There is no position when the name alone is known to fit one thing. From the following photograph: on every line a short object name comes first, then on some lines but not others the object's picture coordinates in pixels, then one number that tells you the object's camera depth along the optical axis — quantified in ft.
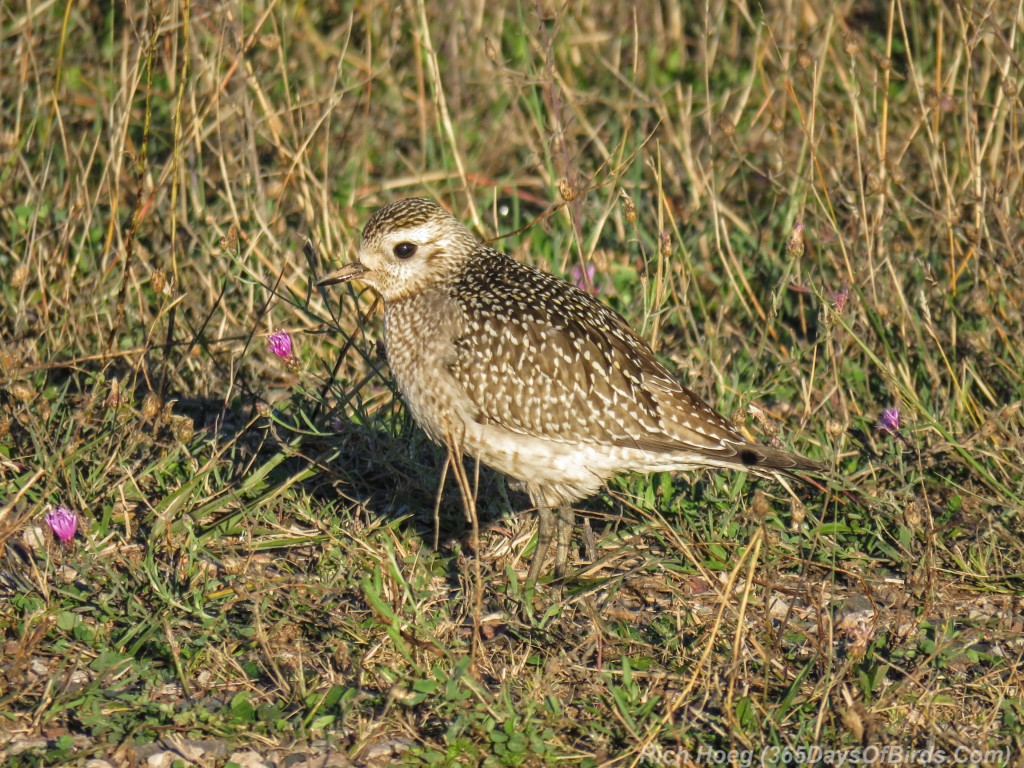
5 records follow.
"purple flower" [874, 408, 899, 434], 35.76
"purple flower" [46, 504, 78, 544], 31.94
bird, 33.42
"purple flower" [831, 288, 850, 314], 35.96
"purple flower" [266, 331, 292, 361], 34.78
